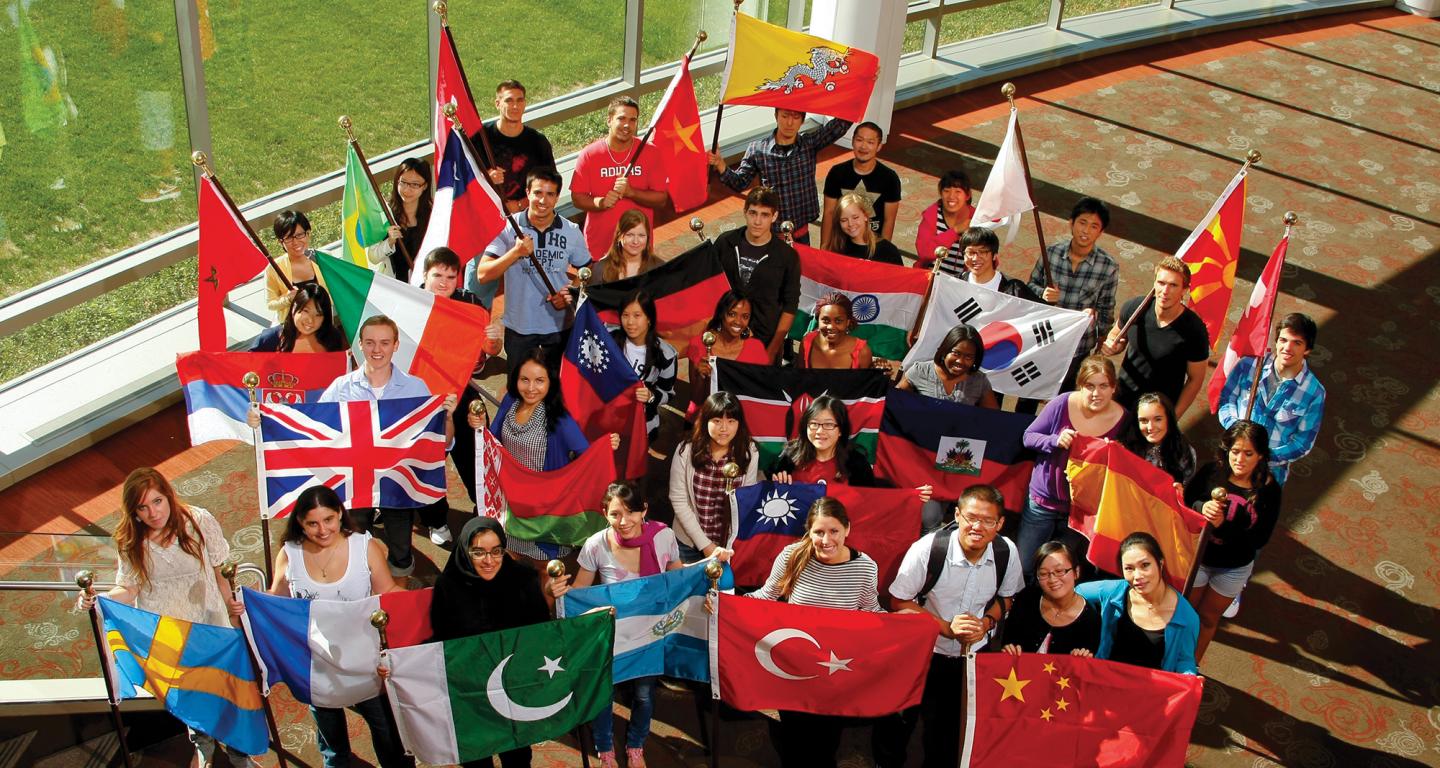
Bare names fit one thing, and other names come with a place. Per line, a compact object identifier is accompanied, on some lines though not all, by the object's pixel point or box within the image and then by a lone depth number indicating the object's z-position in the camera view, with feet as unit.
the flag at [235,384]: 23.13
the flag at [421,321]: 23.56
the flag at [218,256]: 24.45
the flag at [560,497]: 22.27
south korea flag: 25.77
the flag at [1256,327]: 25.18
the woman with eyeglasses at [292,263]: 25.63
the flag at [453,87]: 28.84
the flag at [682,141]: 29.94
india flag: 27.35
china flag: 19.01
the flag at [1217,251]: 26.84
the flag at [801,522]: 22.34
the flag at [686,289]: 26.35
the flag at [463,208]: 26.05
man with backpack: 19.83
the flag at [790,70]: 31.65
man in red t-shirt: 29.19
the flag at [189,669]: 18.45
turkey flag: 19.51
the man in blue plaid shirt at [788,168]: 30.55
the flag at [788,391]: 24.56
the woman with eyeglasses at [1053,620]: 19.38
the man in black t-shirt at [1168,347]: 25.21
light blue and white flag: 19.57
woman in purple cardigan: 22.98
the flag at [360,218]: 26.66
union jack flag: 21.25
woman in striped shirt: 19.81
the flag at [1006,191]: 28.96
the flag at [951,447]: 24.27
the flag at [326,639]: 18.76
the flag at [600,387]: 24.26
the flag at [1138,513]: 21.90
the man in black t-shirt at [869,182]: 29.35
